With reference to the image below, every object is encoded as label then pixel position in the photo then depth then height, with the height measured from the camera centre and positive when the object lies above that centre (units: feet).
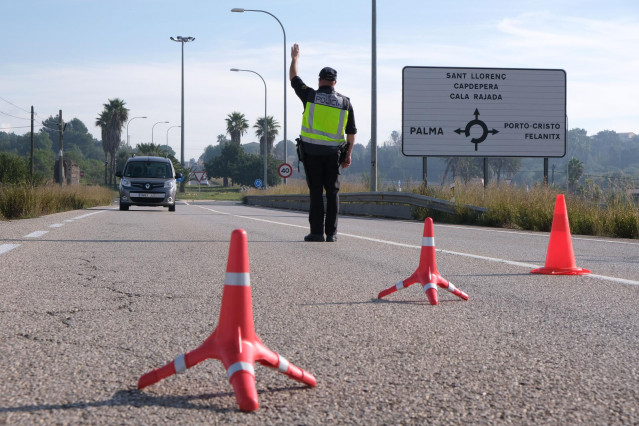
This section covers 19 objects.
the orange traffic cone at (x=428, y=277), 17.78 -1.87
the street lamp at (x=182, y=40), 235.97 +46.23
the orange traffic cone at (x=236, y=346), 9.74 -1.94
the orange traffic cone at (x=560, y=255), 23.17 -1.71
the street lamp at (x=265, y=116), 172.55 +18.38
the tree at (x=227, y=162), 437.99 +17.55
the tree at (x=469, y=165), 336.49 +13.22
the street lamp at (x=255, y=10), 144.20 +32.86
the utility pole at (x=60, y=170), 168.02 +4.72
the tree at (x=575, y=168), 370.86 +13.54
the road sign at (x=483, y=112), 92.73 +9.70
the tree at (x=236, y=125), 376.27 +32.17
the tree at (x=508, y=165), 411.34 +16.27
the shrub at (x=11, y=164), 152.66 +5.57
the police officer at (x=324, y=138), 32.32 +2.30
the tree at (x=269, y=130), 369.09 +29.76
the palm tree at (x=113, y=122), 336.29 +29.63
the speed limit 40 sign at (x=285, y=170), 146.10 +4.33
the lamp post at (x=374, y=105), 83.41 +9.43
